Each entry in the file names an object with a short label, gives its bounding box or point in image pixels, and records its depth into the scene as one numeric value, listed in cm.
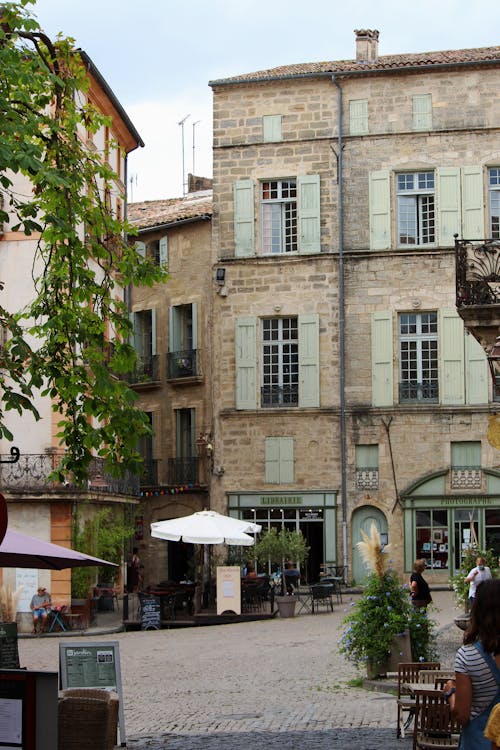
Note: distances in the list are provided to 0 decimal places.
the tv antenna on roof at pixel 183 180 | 4939
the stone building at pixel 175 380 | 3972
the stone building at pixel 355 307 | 3391
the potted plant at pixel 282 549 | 2991
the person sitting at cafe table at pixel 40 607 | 2723
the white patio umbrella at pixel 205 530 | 2706
